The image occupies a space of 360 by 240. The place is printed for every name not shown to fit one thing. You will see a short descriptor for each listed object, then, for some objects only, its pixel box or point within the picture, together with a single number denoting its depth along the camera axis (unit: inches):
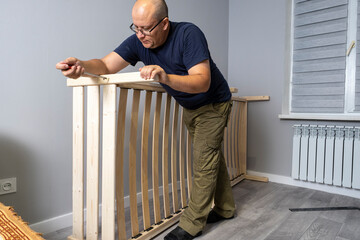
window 93.1
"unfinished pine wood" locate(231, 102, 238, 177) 103.7
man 43.3
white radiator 87.4
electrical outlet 52.2
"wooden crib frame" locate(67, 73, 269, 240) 45.9
